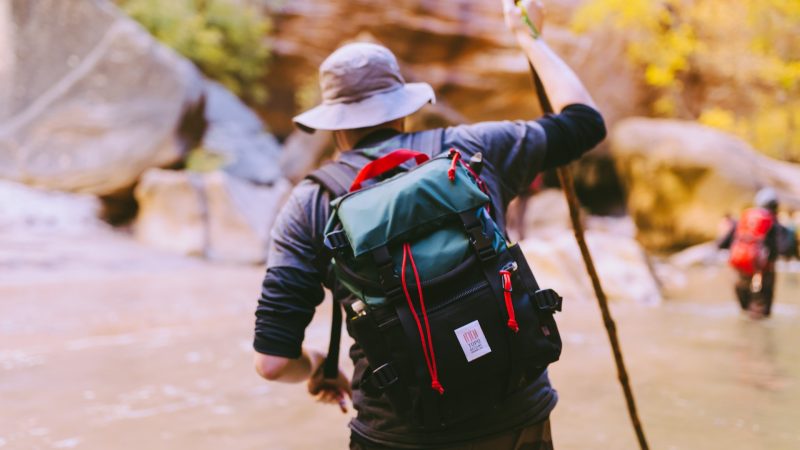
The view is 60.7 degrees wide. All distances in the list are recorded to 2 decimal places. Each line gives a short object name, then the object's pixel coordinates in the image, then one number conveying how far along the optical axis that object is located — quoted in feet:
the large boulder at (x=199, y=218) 36.94
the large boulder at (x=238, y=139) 49.34
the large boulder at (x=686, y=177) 43.80
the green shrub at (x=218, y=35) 52.80
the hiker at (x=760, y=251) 21.33
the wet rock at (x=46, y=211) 35.96
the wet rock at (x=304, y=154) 42.37
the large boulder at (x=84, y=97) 40.34
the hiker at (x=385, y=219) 4.47
